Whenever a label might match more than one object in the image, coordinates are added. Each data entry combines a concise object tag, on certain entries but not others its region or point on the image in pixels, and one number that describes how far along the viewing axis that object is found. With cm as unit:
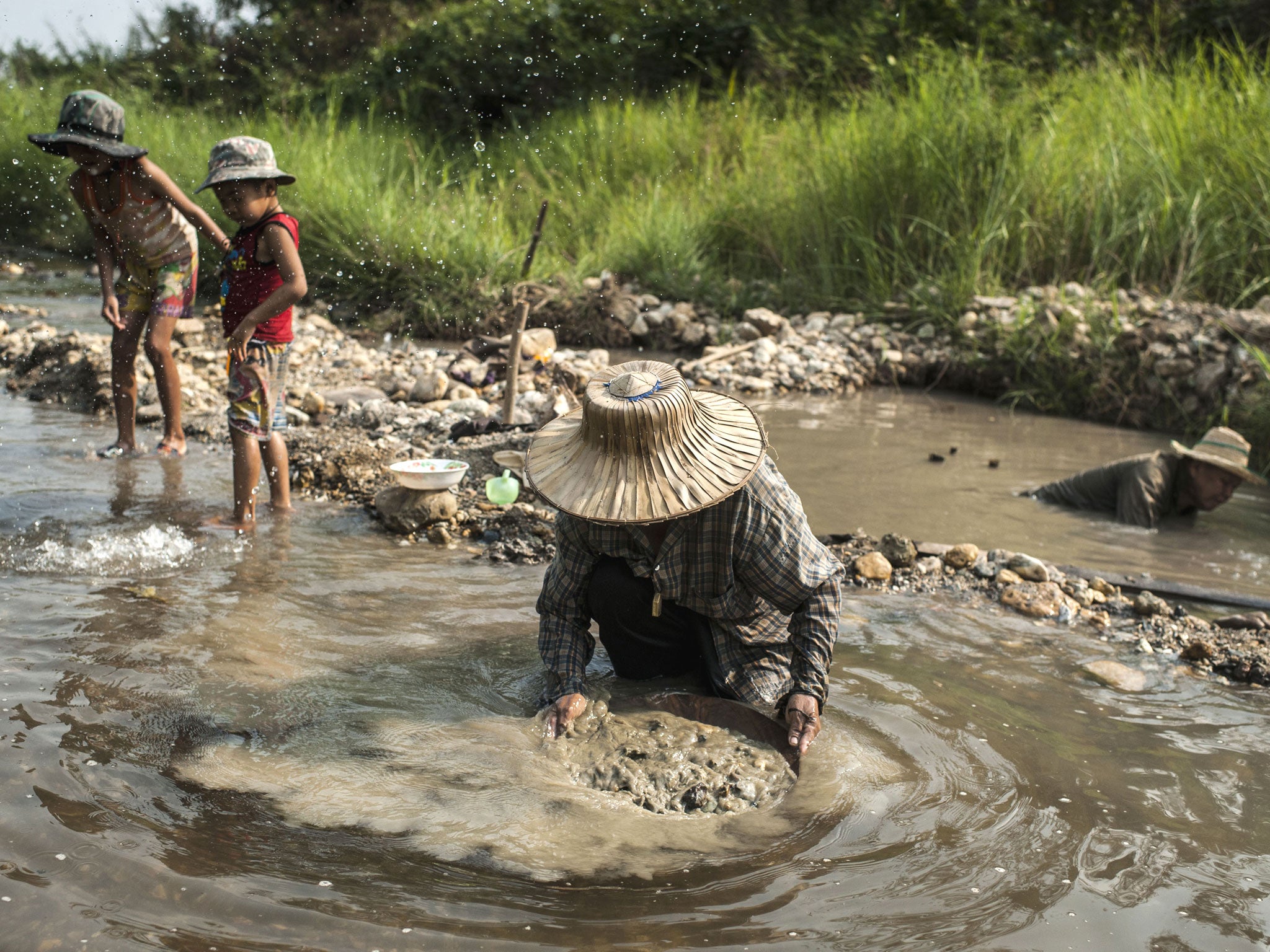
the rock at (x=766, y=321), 865
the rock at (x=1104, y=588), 399
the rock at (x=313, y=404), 622
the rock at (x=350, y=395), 638
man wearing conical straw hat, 219
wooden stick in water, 520
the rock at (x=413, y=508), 439
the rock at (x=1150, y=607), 377
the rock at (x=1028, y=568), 402
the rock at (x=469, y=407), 606
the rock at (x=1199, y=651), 341
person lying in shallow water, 500
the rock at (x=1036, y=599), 379
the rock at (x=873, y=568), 406
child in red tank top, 379
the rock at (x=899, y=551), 416
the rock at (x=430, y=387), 635
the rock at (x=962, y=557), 414
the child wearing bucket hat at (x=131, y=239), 431
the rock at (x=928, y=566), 414
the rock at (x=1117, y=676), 324
